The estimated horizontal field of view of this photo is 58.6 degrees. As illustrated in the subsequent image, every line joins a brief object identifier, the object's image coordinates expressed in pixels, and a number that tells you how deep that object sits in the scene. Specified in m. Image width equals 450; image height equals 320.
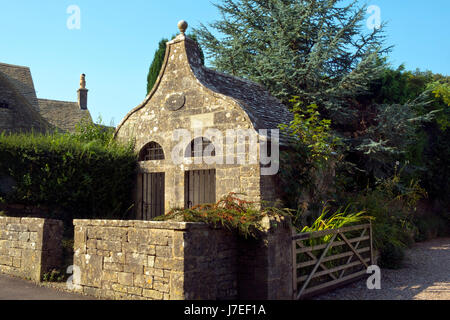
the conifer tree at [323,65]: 14.23
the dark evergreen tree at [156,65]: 17.62
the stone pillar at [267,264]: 5.85
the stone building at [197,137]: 9.00
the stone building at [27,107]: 16.53
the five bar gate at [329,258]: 6.71
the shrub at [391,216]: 9.82
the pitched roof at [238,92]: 9.72
